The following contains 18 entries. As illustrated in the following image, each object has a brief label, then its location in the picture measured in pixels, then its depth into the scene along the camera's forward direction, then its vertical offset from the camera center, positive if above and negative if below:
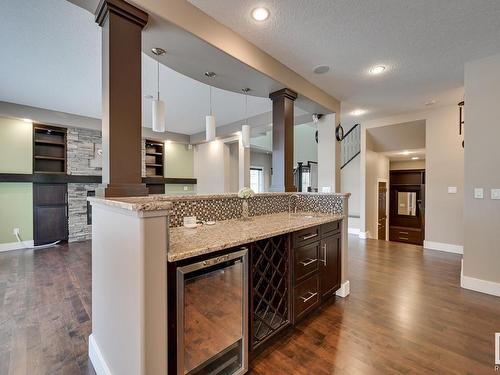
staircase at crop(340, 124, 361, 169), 6.18 +1.07
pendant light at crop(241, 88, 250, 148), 3.29 +0.70
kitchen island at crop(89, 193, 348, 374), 1.10 -0.59
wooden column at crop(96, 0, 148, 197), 1.50 +0.58
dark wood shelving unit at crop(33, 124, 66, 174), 4.93 +0.79
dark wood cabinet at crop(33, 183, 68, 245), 4.85 -0.59
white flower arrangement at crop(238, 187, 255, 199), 2.19 -0.08
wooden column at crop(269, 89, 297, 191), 2.89 +0.58
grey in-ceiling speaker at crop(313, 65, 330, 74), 2.82 +1.42
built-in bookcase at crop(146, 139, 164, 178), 6.77 +0.78
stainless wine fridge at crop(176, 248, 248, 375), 1.23 -0.76
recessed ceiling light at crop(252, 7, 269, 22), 1.93 +1.44
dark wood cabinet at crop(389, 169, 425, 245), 6.86 -0.64
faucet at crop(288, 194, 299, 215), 2.97 -0.20
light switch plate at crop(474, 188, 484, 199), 2.79 -0.10
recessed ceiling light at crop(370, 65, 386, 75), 2.88 +1.45
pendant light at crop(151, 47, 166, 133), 2.31 +0.69
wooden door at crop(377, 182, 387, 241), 6.34 -0.68
